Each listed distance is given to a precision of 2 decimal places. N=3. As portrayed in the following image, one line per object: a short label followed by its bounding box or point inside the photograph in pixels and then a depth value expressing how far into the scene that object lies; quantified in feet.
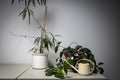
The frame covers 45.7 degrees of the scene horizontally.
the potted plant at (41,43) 5.56
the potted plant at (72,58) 4.71
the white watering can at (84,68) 4.65
